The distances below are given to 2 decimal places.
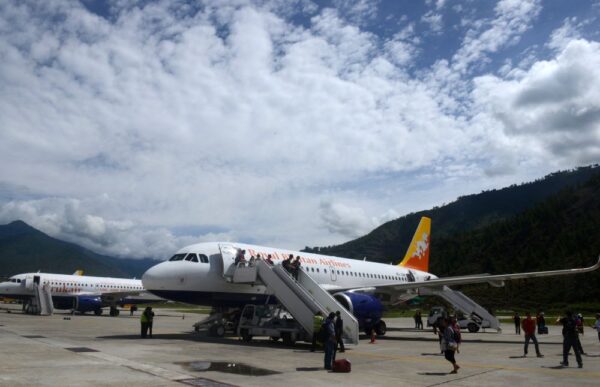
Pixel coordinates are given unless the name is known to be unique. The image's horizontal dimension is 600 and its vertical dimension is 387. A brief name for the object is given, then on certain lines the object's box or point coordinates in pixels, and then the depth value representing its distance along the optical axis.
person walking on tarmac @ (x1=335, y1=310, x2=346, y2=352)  14.23
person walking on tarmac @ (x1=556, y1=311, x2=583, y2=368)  13.91
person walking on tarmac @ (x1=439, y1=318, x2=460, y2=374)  12.08
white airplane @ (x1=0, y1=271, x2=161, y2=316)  45.03
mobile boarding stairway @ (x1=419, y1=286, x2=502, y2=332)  29.78
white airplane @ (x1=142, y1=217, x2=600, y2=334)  20.30
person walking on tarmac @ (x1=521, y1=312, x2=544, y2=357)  16.38
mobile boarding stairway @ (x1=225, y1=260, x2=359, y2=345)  18.55
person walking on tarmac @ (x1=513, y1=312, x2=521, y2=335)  30.03
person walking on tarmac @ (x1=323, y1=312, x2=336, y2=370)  12.59
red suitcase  11.96
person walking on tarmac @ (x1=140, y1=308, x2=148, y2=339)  20.67
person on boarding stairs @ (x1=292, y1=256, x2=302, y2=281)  21.25
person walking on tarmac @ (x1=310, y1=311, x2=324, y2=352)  17.20
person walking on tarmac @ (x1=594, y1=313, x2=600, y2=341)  21.22
